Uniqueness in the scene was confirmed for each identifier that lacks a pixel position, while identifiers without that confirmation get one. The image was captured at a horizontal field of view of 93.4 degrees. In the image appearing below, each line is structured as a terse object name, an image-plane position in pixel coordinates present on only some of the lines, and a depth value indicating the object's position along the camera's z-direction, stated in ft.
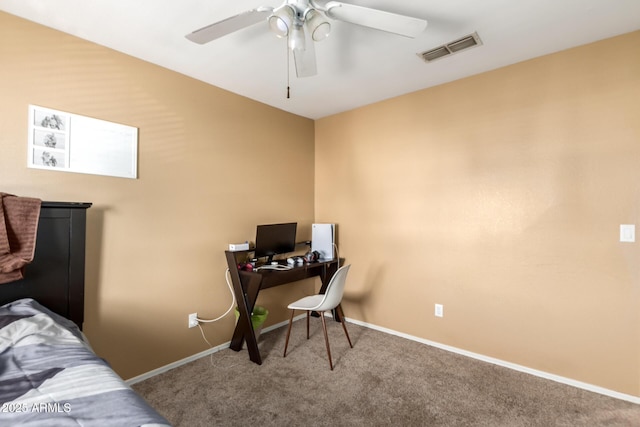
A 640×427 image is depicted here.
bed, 2.73
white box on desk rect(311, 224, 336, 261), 11.18
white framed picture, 6.15
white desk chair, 8.07
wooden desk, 8.37
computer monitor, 9.38
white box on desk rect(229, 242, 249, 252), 9.19
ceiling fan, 4.72
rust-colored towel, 4.99
